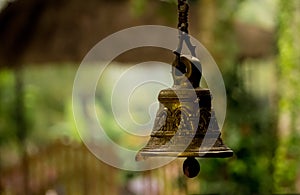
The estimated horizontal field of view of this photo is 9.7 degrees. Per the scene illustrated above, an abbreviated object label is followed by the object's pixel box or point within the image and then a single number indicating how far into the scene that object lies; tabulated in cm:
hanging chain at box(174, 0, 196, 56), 679
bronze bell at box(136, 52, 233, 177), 677
